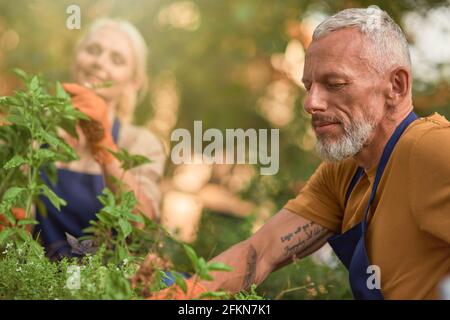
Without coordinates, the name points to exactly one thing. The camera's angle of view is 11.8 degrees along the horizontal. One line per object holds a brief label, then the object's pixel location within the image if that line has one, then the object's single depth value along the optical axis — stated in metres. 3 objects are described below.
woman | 3.85
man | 3.21
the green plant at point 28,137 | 3.31
